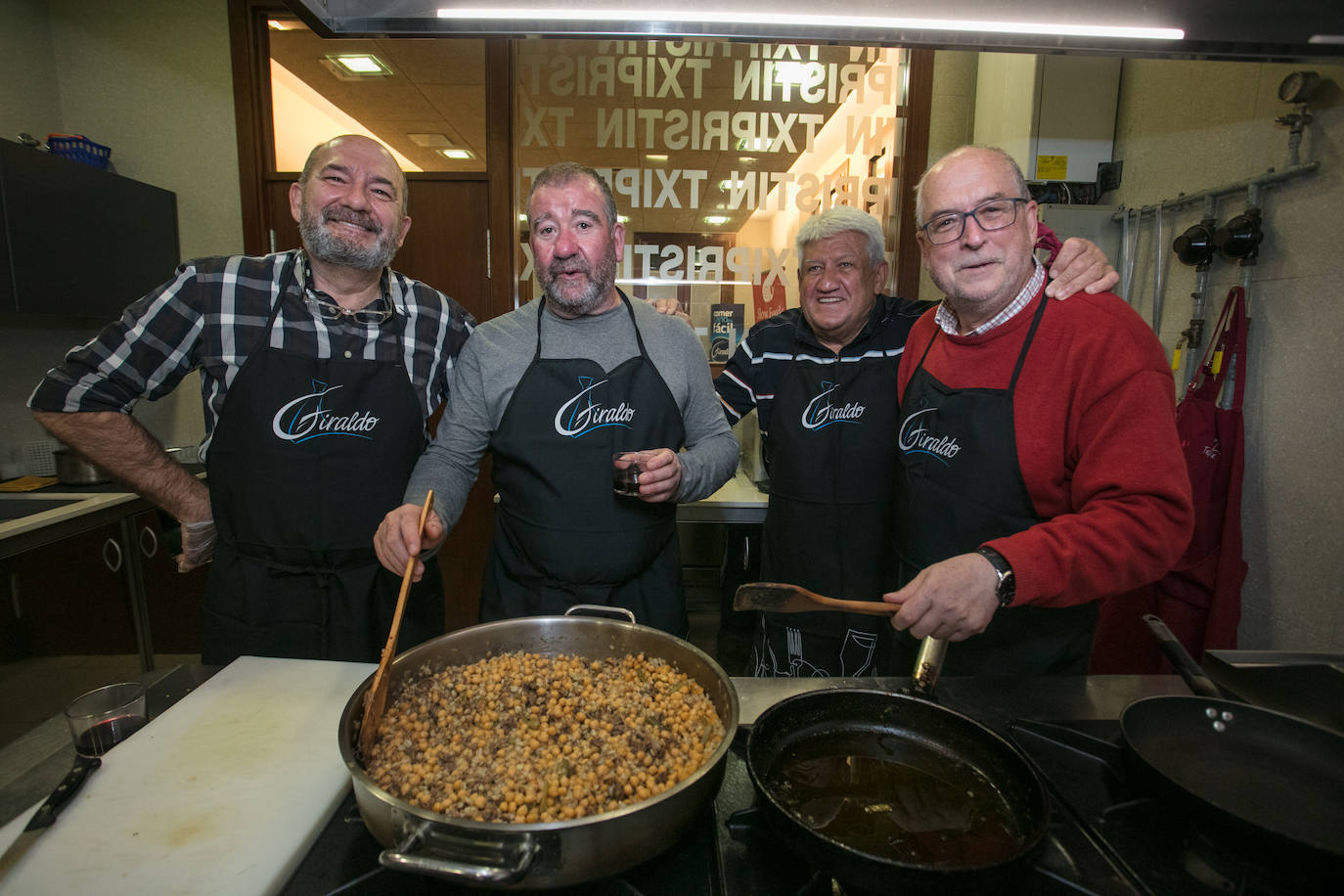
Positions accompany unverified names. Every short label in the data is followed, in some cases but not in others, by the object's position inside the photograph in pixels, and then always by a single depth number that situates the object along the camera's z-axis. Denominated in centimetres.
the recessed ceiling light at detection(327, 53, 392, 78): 325
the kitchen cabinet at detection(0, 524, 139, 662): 232
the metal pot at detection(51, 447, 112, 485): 279
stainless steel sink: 260
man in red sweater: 110
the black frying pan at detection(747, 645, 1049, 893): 63
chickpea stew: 85
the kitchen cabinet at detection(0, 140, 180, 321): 253
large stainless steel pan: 61
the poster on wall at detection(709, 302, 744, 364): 323
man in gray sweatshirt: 170
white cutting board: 78
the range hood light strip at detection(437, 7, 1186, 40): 118
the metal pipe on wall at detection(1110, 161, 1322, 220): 180
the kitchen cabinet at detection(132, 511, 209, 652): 282
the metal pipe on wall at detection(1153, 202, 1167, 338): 234
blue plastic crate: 286
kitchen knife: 78
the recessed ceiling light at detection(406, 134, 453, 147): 327
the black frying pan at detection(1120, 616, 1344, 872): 83
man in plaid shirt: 164
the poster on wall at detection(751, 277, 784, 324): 315
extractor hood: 117
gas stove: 70
